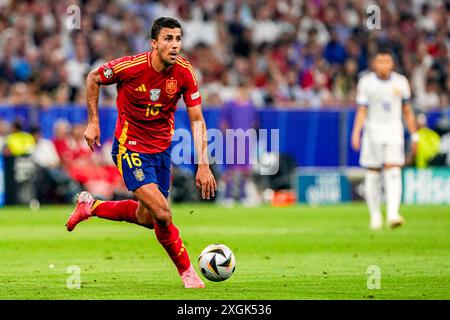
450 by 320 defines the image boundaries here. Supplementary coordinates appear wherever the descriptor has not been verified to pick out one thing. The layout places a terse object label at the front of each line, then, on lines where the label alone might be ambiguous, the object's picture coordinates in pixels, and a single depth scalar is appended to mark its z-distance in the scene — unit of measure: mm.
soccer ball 10383
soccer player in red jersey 10227
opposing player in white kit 17375
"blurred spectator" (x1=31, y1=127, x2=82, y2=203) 22766
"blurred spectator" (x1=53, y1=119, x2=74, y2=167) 23094
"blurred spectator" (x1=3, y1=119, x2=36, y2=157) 22859
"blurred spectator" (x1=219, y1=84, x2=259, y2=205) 24328
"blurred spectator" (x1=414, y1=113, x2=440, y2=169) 25625
